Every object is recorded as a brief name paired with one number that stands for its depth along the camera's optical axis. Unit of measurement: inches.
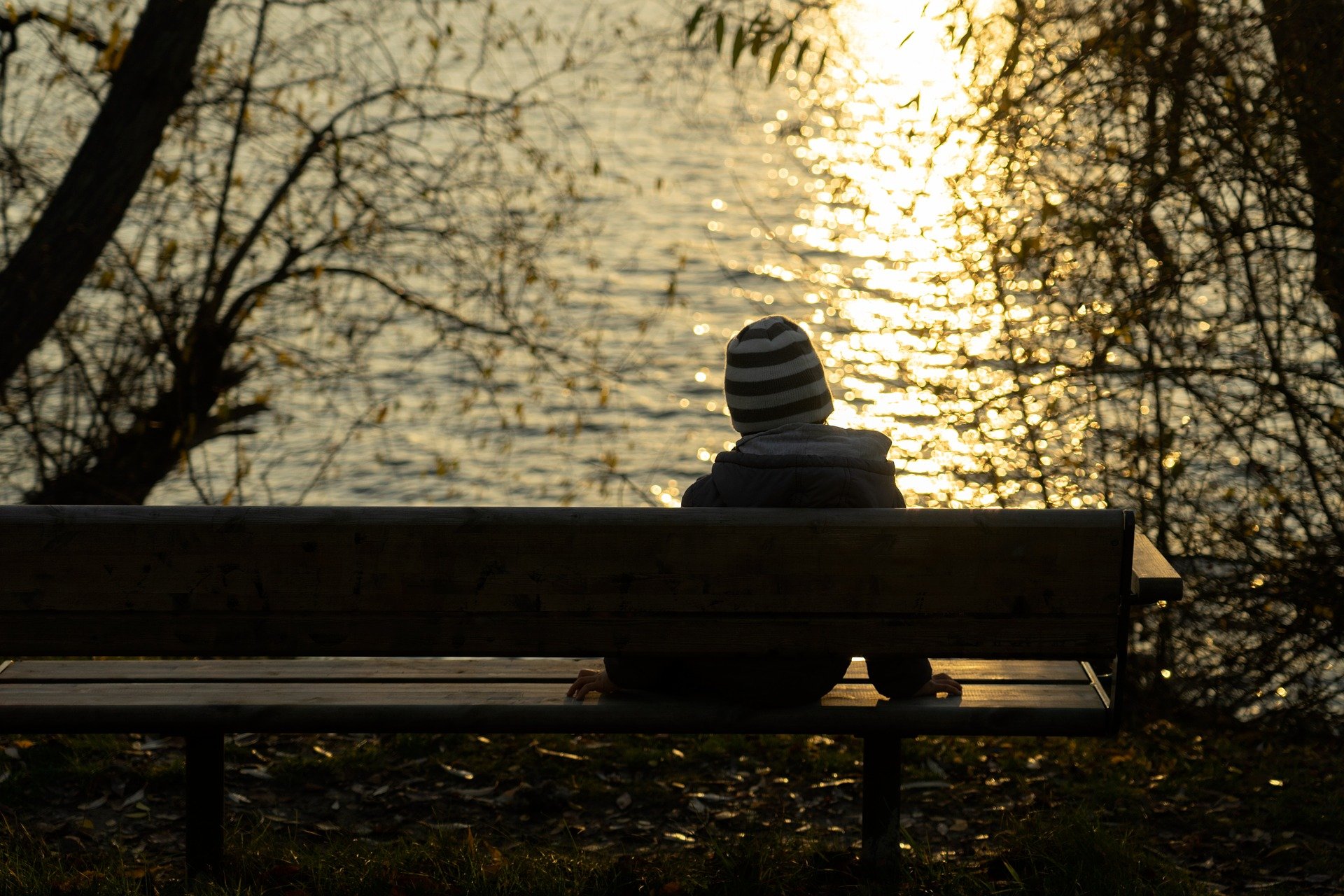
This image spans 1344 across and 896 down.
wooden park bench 209.3
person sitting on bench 220.1
